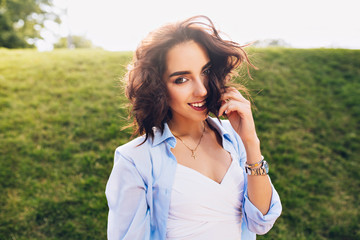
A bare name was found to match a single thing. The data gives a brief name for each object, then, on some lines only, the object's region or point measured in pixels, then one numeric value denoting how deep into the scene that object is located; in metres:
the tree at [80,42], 36.56
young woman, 1.54
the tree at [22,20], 20.12
